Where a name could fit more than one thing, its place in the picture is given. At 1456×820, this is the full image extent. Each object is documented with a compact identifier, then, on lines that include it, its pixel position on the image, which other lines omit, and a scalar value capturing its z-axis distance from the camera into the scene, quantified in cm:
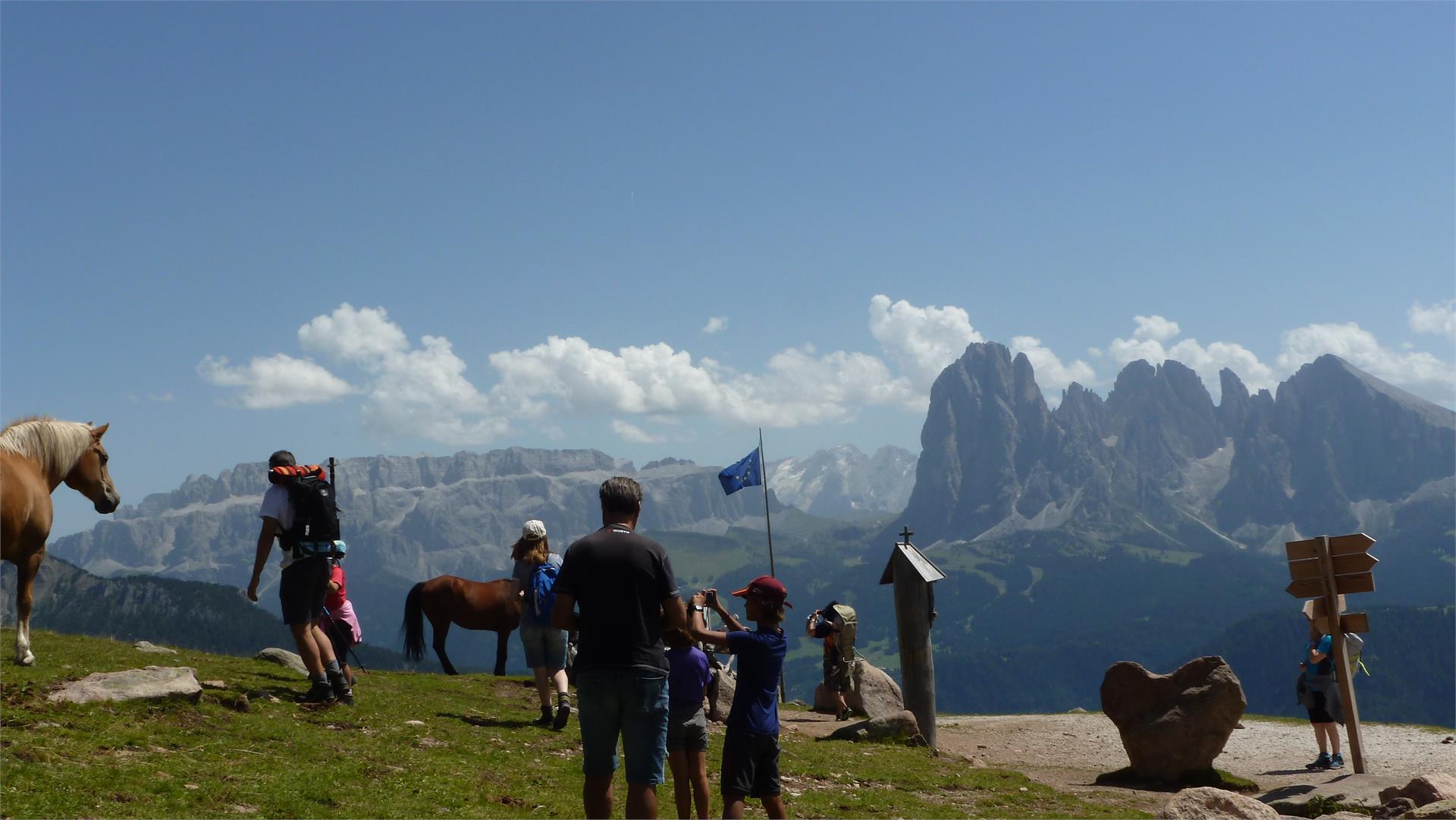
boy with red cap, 1053
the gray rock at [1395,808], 1449
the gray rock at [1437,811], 1319
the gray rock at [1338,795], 1731
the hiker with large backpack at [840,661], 2906
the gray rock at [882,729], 2352
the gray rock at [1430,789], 1489
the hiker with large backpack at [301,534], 1459
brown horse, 3516
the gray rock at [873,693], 2970
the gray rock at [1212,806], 1315
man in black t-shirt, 857
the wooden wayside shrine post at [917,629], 2616
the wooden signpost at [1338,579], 1988
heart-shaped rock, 2152
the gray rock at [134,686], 1429
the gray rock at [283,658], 2417
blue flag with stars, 3781
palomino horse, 1505
